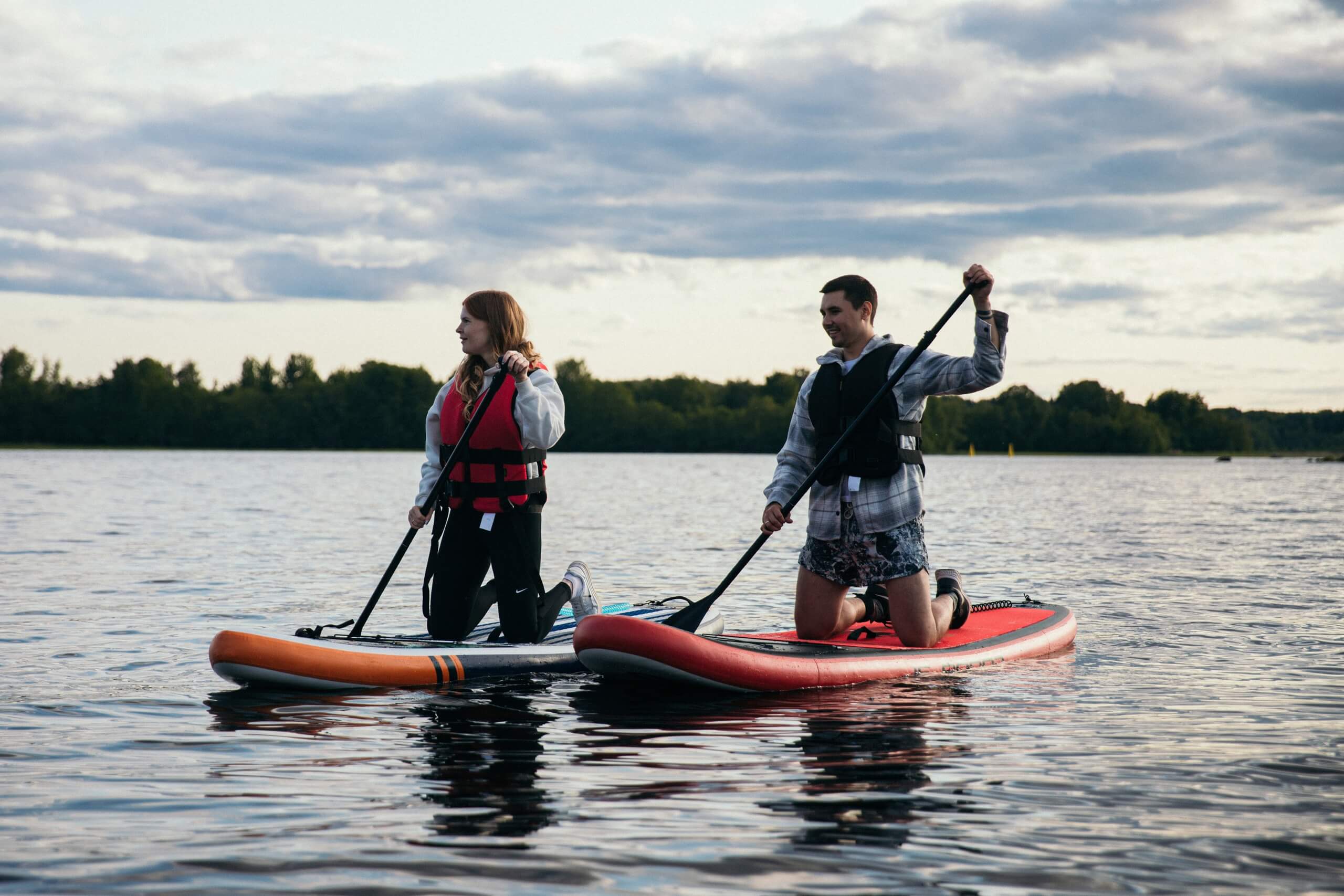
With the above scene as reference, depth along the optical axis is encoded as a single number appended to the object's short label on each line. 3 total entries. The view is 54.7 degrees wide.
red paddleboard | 6.51
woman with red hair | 6.93
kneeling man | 6.80
